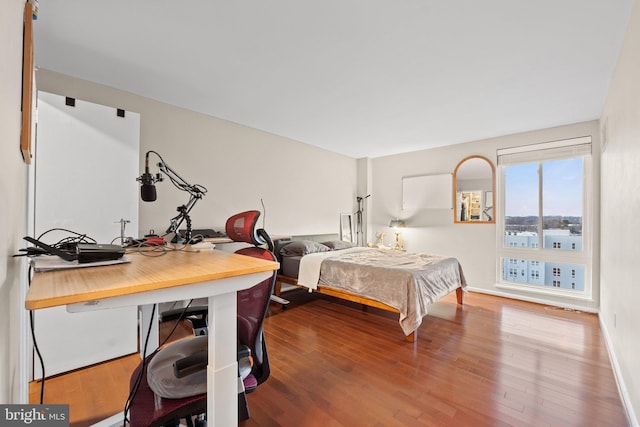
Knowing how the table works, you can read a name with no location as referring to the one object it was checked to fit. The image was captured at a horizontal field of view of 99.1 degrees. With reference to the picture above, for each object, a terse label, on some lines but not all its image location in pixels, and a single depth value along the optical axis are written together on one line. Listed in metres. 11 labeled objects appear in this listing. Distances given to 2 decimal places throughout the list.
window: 3.68
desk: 0.63
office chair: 0.96
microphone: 1.42
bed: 2.78
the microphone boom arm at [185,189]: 1.44
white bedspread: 3.55
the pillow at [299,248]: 3.96
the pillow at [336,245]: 4.56
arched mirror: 4.44
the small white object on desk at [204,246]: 1.54
